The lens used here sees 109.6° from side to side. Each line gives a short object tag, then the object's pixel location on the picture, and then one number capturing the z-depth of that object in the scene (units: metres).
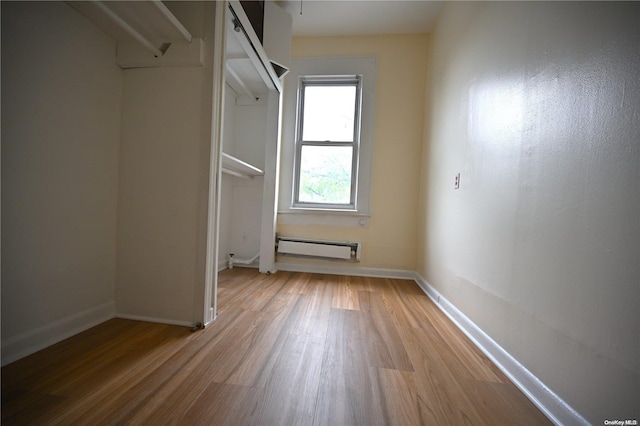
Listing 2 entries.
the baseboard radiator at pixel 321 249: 2.66
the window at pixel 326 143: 2.84
